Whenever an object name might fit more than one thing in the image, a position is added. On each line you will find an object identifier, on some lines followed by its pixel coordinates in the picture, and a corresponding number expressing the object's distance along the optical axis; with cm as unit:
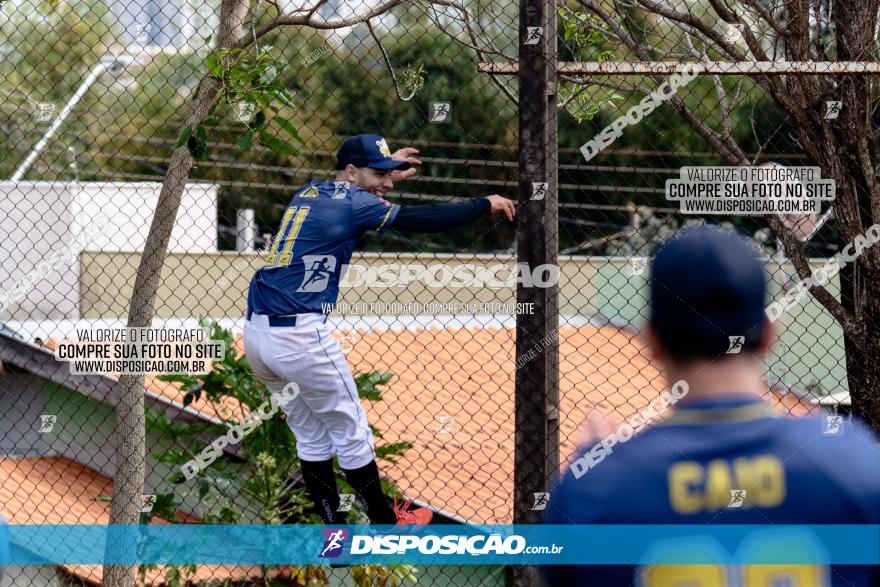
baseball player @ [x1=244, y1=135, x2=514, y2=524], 977
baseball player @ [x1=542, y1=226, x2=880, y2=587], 328
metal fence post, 950
